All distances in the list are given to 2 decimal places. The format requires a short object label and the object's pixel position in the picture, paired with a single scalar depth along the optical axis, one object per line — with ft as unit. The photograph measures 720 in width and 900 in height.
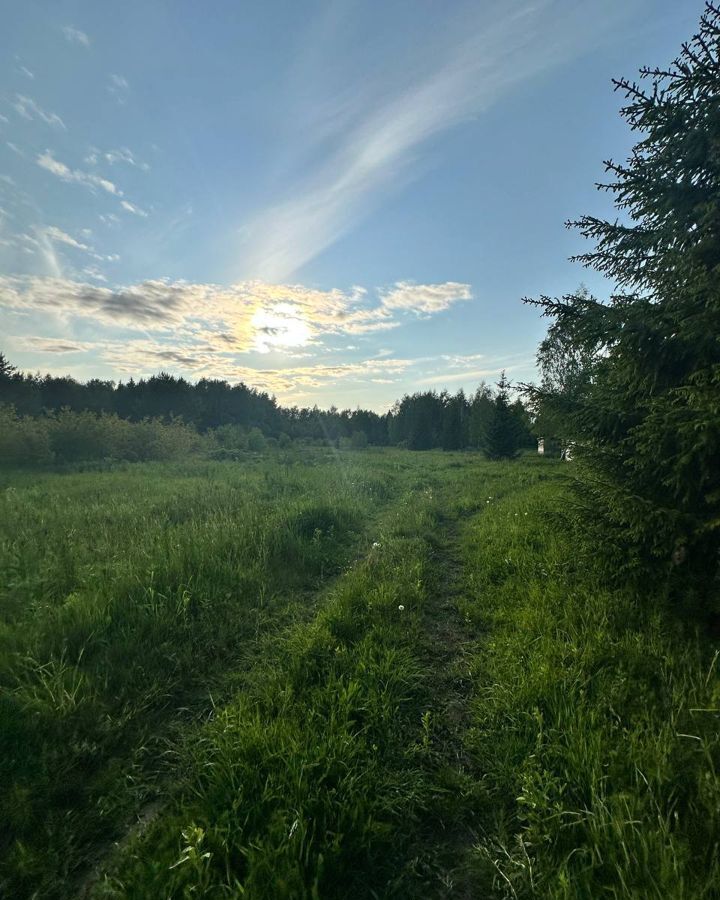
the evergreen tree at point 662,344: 11.48
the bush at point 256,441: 123.13
